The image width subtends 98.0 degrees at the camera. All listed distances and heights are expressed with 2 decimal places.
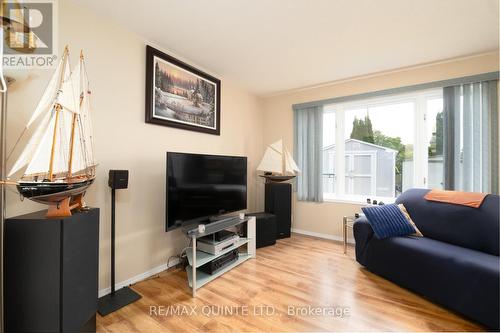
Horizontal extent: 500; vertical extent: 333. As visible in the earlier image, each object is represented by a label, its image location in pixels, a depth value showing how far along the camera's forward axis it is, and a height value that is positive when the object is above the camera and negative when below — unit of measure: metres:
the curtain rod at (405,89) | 2.50 +1.08
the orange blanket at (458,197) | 2.12 -0.29
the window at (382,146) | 2.90 +0.34
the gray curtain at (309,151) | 3.59 +0.30
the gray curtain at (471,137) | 2.46 +0.38
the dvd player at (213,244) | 2.30 -0.83
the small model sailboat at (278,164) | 3.54 +0.07
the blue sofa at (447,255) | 1.59 -0.76
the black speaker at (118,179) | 1.79 -0.09
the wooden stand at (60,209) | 1.27 -0.25
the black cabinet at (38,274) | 1.18 -0.59
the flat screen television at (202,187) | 2.15 -0.21
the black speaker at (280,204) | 3.44 -0.57
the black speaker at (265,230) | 3.13 -0.90
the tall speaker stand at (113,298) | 1.76 -1.13
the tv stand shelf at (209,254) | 2.03 -0.91
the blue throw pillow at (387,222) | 2.29 -0.57
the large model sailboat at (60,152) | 1.16 +0.09
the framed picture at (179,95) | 2.31 +0.88
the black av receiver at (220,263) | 2.28 -1.05
